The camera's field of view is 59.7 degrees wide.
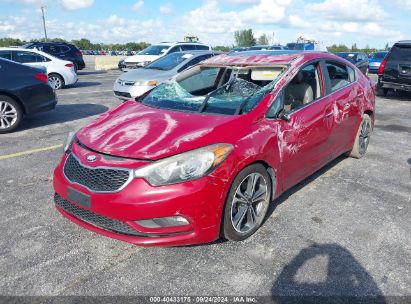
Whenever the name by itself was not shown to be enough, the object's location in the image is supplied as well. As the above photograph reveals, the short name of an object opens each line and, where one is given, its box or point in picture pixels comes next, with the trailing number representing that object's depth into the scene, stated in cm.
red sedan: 266
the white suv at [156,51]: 1657
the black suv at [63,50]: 1742
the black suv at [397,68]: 1065
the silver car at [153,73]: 912
